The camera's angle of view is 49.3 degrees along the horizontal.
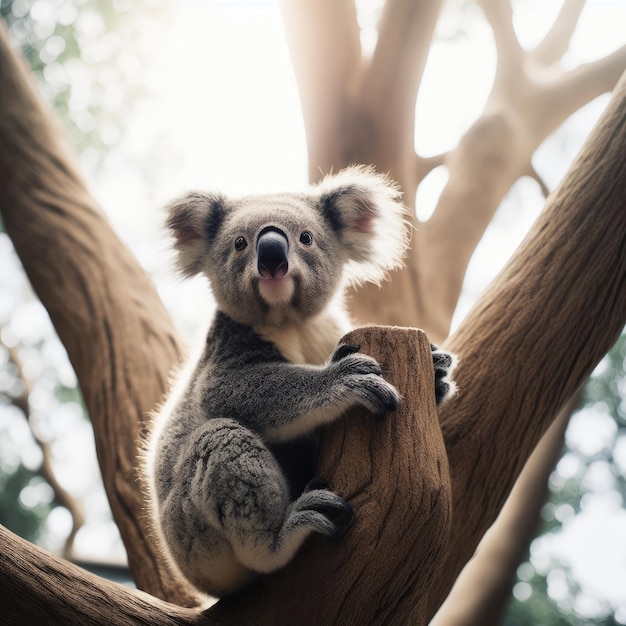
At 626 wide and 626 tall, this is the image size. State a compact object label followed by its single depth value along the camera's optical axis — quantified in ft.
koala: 6.81
